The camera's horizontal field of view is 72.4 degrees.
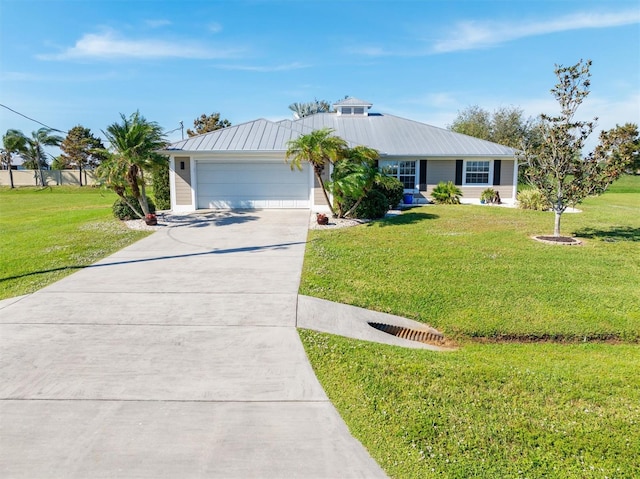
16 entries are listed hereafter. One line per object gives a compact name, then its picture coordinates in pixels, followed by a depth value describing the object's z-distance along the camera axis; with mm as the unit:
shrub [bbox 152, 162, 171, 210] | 17875
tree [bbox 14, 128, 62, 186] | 40781
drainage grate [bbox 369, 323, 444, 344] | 5969
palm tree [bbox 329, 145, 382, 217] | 13227
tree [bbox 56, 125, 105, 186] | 45719
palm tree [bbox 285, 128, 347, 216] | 13250
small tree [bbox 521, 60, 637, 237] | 10734
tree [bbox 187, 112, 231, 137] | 49375
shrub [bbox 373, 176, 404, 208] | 16281
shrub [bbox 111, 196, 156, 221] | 14922
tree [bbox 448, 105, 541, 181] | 38250
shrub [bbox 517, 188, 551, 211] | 17500
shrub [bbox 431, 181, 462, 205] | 19094
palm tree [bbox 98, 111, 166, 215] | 13016
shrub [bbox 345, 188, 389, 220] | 14891
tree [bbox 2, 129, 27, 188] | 39906
